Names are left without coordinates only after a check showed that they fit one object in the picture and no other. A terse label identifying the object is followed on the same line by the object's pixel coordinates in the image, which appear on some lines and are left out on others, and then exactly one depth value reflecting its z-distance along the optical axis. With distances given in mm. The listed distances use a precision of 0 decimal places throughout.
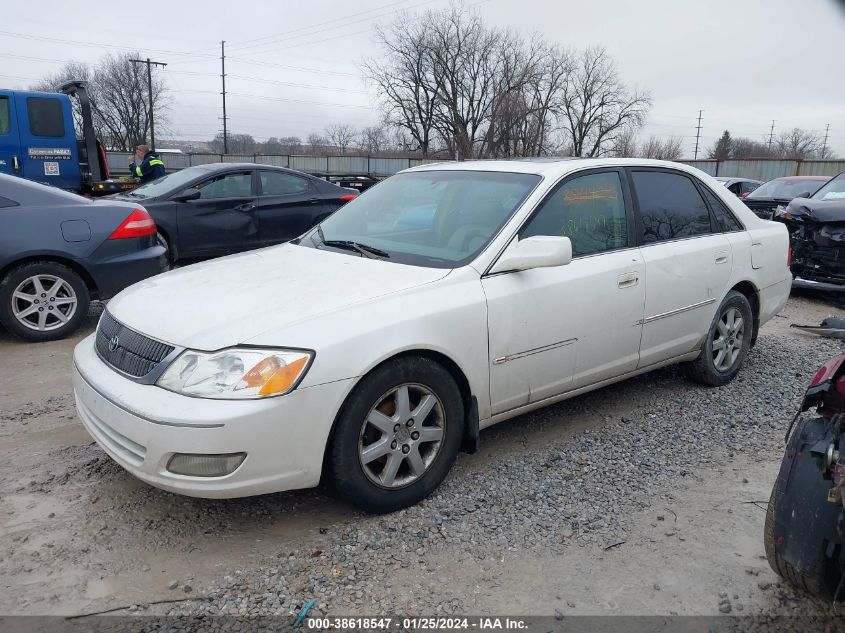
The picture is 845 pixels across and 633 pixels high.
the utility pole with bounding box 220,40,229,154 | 54906
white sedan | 2748
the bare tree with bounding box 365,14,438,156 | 53531
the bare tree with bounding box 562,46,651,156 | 53594
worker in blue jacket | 11828
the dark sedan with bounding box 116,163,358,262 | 8578
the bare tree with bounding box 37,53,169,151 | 62750
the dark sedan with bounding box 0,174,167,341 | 5641
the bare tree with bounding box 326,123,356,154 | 64750
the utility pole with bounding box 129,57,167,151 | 46847
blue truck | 10562
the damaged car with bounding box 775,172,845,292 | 7930
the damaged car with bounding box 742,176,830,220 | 10766
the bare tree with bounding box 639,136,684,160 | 50781
